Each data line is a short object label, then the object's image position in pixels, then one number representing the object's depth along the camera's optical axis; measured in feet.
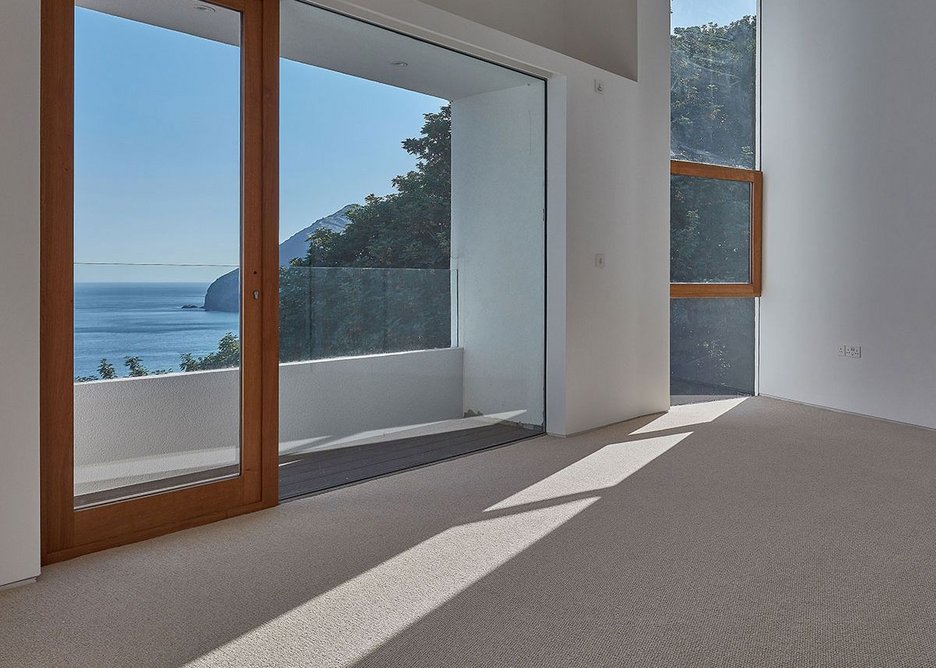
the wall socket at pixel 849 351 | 21.27
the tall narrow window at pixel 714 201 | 22.81
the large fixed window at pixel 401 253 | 12.84
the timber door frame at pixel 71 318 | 9.76
